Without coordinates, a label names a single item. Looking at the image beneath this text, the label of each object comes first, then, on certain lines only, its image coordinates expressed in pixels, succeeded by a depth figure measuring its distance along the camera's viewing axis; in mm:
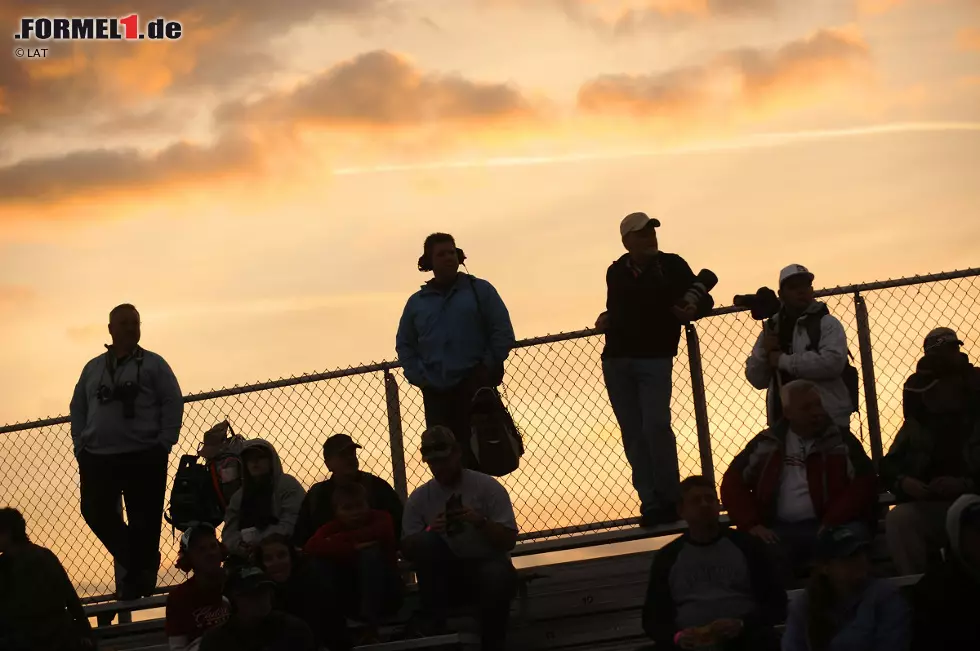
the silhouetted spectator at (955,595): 14289
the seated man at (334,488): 18312
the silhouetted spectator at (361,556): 17281
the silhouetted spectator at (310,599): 17172
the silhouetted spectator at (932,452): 16812
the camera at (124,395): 20922
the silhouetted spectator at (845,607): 14398
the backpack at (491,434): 19250
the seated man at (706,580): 15508
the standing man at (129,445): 20984
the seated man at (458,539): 16937
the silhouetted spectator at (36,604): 18422
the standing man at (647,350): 19203
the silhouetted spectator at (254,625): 16078
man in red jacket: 16906
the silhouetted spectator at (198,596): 17234
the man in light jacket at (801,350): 18375
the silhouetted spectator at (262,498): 18922
